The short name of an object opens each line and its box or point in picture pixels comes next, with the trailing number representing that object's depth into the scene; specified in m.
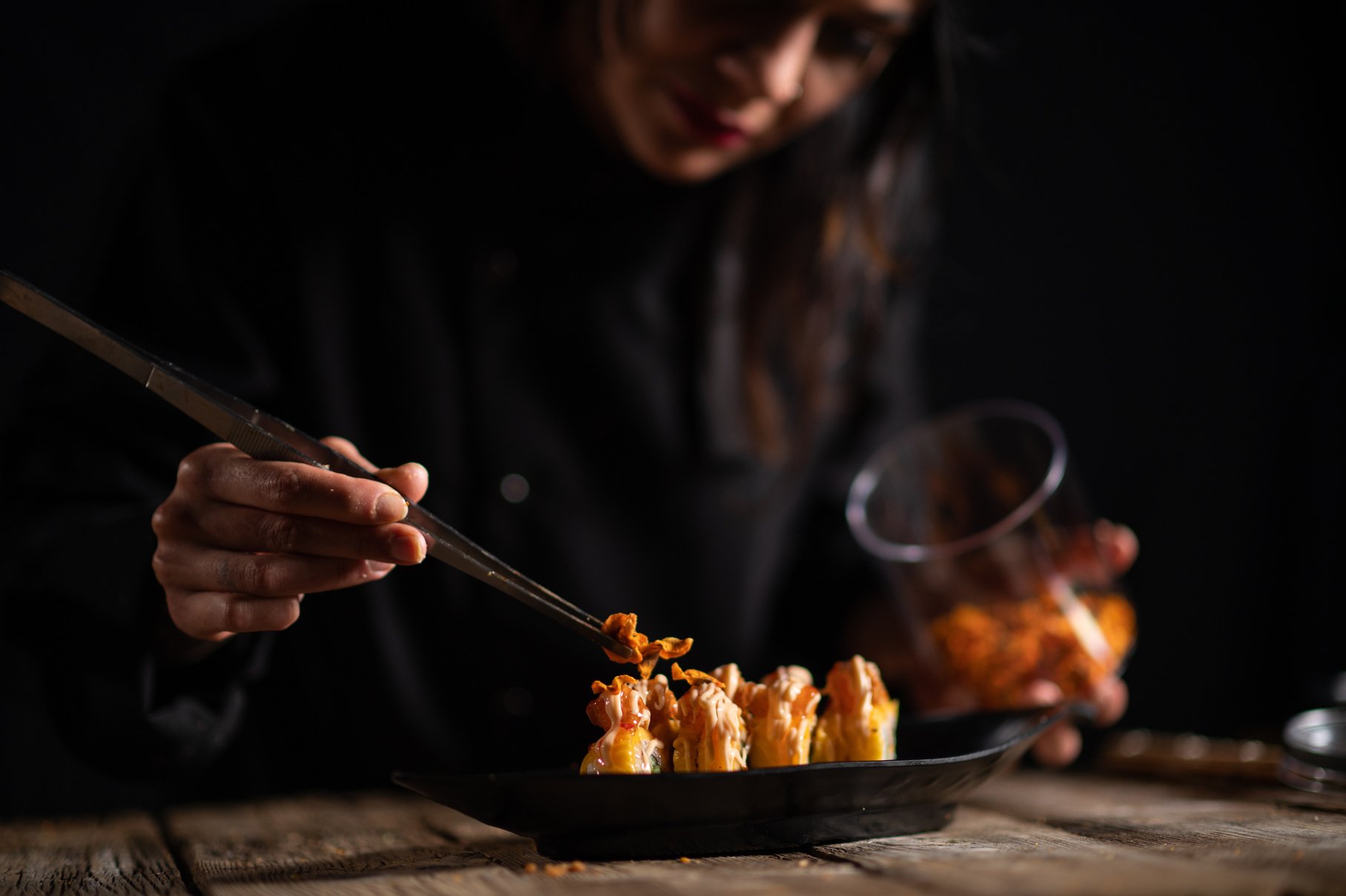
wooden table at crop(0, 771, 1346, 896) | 0.52
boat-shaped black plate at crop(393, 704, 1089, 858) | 0.56
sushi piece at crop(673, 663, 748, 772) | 0.62
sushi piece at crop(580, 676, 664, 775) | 0.60
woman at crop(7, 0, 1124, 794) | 1.00
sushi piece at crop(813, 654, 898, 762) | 0.68
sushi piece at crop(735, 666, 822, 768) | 0.65
